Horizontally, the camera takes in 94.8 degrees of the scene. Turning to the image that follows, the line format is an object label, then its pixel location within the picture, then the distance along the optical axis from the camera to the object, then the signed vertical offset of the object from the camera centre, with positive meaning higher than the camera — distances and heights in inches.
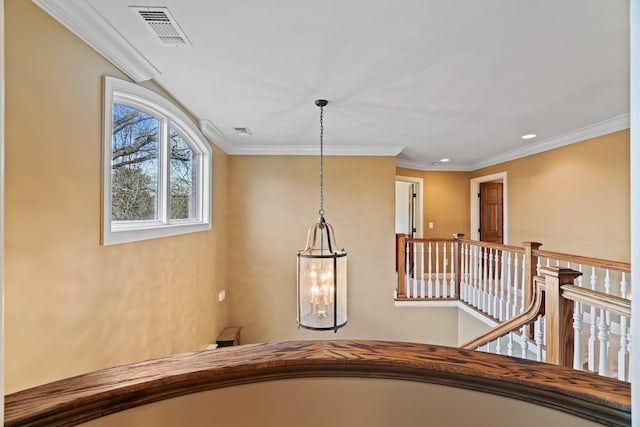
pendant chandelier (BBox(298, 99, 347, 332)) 93.5 -23.7
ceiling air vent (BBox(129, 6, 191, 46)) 59.2 +41.0
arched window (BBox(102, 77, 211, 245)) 71.6 +16.2
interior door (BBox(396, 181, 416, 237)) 297.8 +9.1
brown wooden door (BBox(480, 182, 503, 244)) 222.0 +3.2
